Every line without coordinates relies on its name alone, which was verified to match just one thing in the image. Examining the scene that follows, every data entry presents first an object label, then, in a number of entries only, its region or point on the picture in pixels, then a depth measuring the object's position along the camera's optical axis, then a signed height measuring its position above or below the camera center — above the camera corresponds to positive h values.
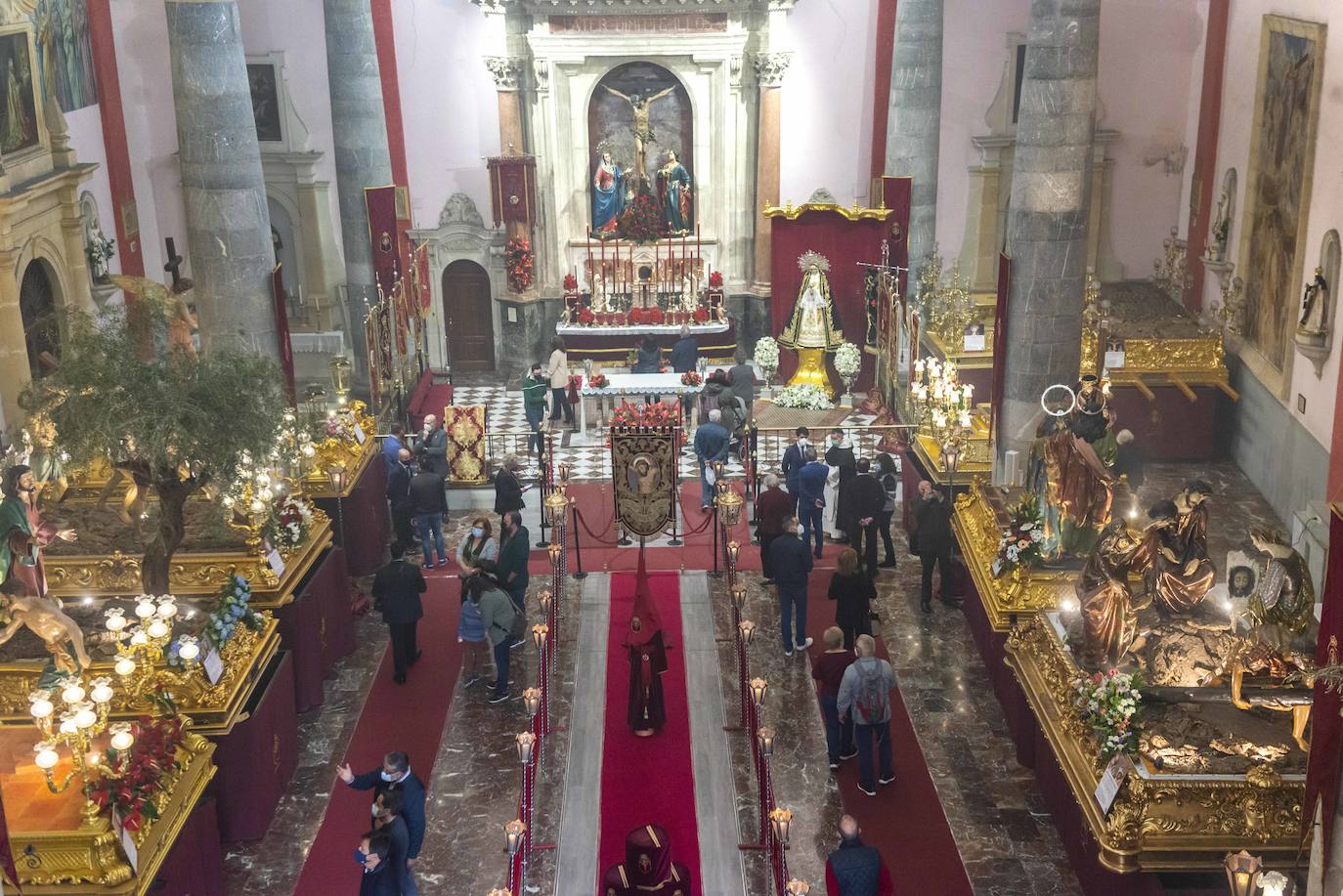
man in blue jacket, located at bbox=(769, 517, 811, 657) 12.35 -4.17
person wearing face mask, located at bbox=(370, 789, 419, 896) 8.76 -4.35
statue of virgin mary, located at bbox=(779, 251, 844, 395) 20.75 -3.42
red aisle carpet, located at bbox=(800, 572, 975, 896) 9.77 -5.20
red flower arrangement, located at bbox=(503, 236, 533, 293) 22.52 -2.62
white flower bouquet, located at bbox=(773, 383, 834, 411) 20.11 -4.26
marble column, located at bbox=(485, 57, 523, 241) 22.17 -0.17
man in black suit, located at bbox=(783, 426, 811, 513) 14.85 -3.76
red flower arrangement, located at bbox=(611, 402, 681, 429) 17.48 -3.94
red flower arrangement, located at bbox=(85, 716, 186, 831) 8.26 -3.88
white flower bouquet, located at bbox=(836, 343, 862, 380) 20.58 -3.83
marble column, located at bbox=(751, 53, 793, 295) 22.09 -0.86
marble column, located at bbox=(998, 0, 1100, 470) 12.98 -1.13
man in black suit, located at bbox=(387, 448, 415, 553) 15.02 -4.10
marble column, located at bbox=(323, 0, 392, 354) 19.34 -0.42
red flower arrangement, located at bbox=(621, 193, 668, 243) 22.98 -2.06
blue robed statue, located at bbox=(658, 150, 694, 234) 22.98 -1.66
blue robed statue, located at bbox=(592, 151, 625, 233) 23.03 -1.66
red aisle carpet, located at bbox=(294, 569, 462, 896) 9.98 -5.08
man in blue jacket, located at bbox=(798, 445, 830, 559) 14.39 -4.02
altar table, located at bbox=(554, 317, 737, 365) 22.66 -3.84
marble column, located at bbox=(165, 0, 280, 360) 13.21 -0.76
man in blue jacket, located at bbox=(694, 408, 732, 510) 16.03 -3.90
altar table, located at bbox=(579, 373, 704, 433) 19.64 -3.99
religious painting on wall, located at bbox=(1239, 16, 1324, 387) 16.02 -1.15
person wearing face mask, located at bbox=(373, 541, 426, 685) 12.09 -4.15
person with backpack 10.30 -4.31
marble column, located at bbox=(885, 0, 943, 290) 20.14 -0.26
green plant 10.12 -2.19
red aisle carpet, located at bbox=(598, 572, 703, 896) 10.22 -5.10
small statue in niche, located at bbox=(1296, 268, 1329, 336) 15.05 -2.37
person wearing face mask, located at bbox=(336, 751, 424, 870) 8.92 -4.23
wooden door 23.23 -3.55
